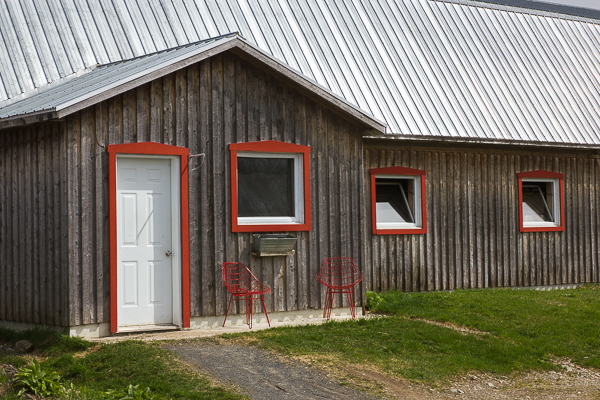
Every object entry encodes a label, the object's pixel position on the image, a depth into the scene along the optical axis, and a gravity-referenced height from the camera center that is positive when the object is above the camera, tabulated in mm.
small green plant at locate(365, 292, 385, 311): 11976 -1357
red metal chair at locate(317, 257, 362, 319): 11367 -938
